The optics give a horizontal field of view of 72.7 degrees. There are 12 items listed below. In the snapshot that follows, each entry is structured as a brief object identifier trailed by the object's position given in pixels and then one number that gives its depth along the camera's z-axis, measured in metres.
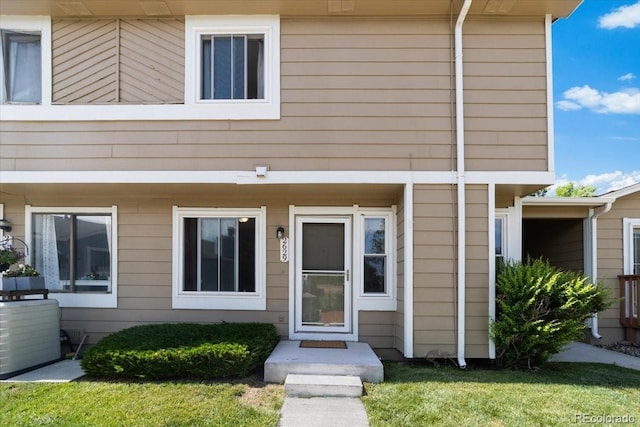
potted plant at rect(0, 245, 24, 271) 5.58
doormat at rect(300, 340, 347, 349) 5.69
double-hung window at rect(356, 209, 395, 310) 6.08
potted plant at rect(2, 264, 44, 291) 5.33
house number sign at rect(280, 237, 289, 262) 6.13
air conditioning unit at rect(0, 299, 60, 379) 4.96
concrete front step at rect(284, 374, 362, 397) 4.42
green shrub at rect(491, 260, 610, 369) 5.05
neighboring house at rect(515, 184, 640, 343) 6.91
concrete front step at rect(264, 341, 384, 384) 4.79
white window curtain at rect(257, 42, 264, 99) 5.62
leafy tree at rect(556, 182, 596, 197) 22.00
